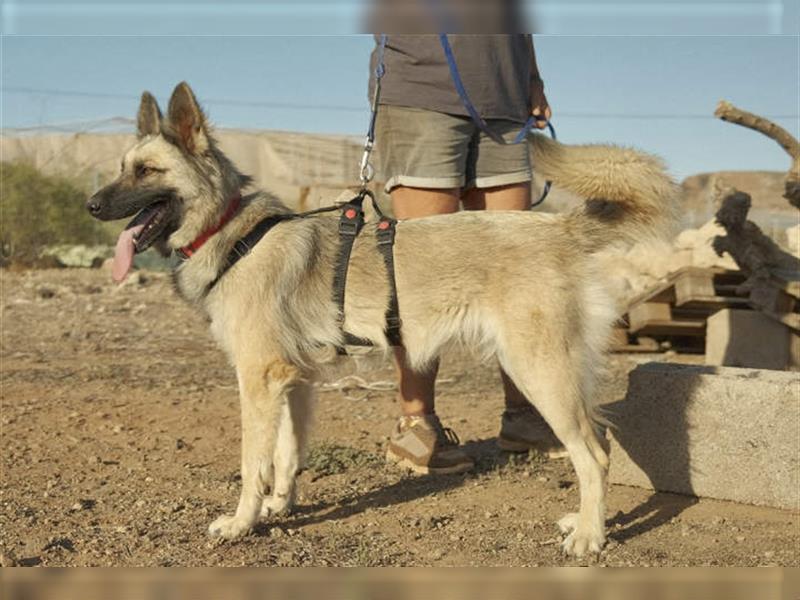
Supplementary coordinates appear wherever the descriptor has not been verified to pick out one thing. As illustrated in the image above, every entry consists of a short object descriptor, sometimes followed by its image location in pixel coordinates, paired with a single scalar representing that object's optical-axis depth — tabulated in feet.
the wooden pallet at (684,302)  27.27
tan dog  13.89
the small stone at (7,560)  11.86
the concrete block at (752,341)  25.71
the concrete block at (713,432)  15.43
